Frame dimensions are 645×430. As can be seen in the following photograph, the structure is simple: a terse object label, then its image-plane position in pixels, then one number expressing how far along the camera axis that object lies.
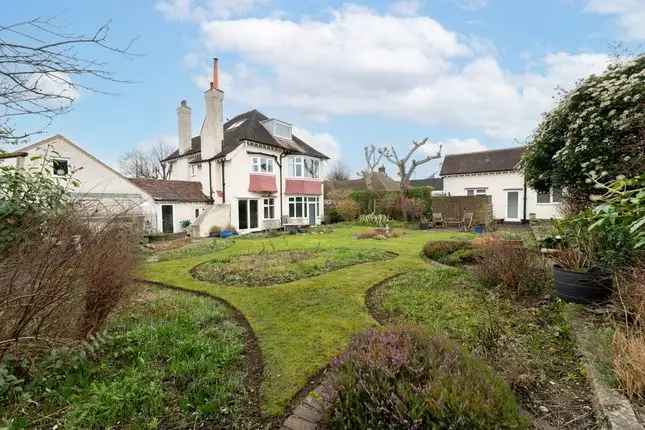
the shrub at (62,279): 2.47
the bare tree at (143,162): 45.09
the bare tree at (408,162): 23.80
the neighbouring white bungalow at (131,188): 15.83
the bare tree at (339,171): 59.72
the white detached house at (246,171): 18.97
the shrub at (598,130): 5.28
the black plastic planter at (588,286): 4.45
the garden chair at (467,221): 18.70
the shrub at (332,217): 25.59
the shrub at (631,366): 2.49
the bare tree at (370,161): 31.70
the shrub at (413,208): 21.98
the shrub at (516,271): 5.41
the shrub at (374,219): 21.42
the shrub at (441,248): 9.16
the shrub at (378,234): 15.06
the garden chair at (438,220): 20.45
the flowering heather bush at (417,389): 1.90
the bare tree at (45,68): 2.55
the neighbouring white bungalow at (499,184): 22.11
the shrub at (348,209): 24.97
